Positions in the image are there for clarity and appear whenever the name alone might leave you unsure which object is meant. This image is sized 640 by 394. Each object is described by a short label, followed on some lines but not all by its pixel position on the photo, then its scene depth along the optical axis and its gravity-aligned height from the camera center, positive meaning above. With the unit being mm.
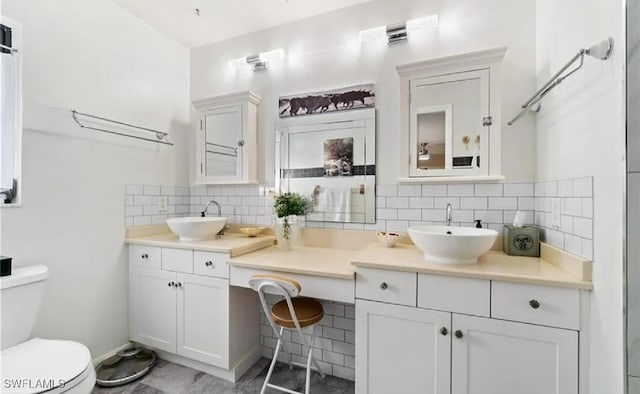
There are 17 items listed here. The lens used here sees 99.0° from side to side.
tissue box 1471 -239
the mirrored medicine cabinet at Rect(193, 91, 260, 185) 2232 +489
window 1524 +439
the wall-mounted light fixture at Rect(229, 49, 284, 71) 2160 +1123
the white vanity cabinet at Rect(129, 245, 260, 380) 1753 -781
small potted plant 1948 -136
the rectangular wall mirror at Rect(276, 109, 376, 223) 1933 +252
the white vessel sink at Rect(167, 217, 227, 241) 1958 -234
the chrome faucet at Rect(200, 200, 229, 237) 2398 -118
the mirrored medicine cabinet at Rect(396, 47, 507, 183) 1604 +487
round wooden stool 1415 -669
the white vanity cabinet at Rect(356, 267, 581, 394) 1099 -621
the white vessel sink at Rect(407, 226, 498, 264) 1226 -225
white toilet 1095 -746
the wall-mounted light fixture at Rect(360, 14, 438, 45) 1741 +1108
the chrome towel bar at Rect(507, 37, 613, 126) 921 +509
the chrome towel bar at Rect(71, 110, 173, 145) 1800 +514
